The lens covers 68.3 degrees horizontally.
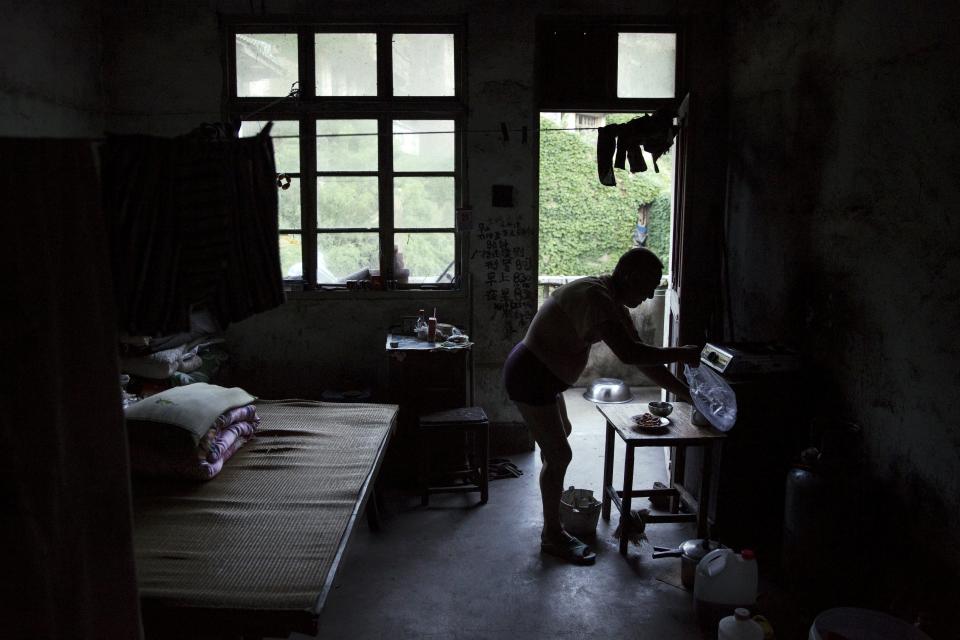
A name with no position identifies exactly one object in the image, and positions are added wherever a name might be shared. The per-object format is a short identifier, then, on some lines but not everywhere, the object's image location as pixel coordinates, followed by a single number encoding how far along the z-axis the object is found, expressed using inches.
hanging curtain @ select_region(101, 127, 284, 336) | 93.1
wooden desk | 198.5
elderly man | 145.9
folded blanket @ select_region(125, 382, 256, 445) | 129.6
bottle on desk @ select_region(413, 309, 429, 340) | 211.5
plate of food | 154.7
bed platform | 91.9
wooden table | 150.3
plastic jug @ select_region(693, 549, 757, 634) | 130.8
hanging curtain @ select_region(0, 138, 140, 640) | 65.6
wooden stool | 186.5
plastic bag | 152.5
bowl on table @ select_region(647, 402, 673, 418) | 162.6
